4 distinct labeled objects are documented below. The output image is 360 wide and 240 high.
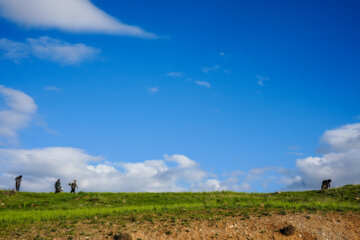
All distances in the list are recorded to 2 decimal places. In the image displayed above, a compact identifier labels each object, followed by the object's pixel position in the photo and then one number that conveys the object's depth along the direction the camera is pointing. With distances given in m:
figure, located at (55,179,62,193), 46.02
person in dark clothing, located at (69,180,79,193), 48.25
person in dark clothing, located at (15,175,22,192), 48.21
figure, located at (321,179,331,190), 48.78
